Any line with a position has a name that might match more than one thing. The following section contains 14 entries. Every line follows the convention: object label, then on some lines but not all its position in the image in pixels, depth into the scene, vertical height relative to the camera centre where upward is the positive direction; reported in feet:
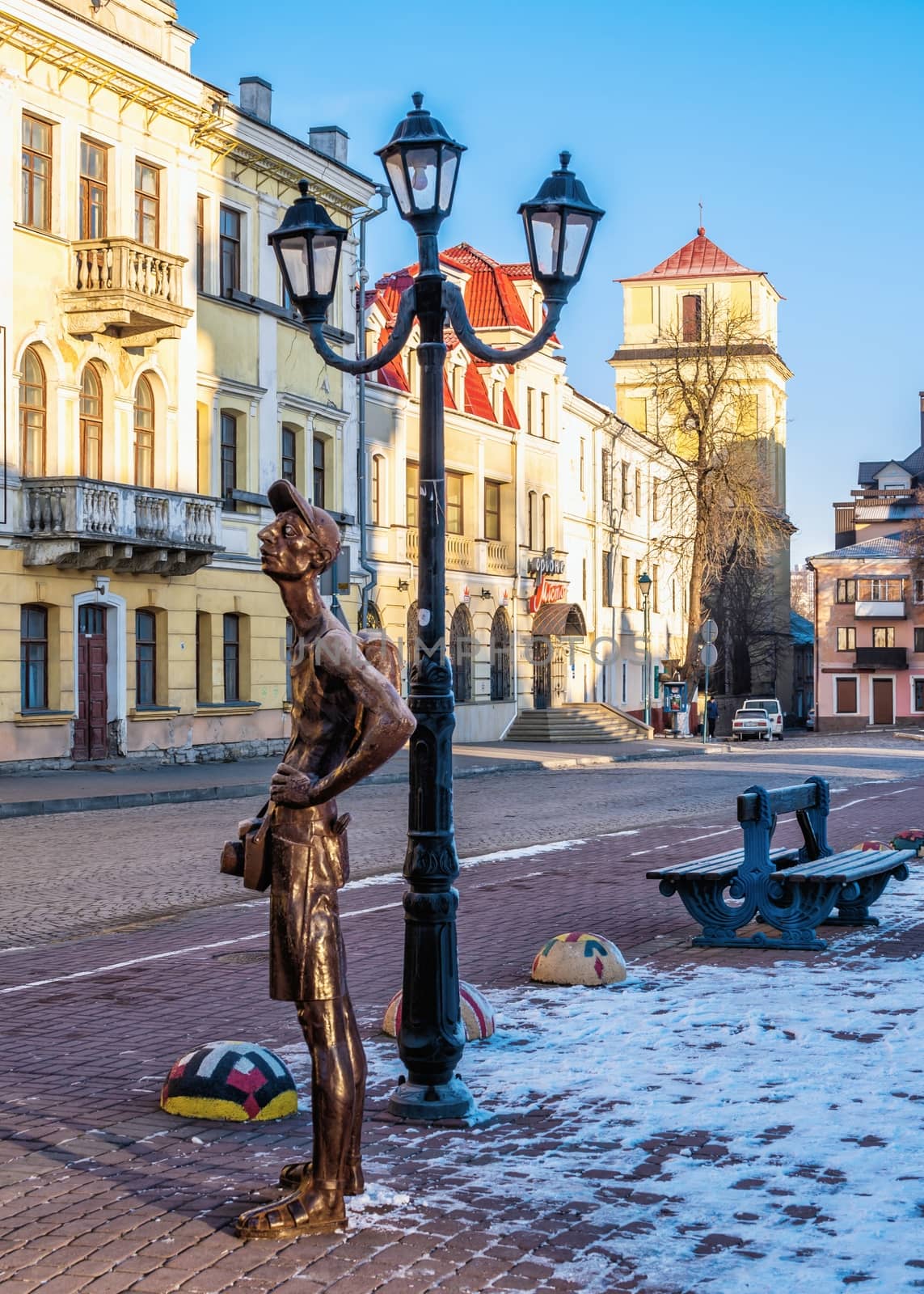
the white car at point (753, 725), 200.75 -3.92
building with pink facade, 263.29 +8.88
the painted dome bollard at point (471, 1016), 24.41 -4.73
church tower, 265.95 +59.49
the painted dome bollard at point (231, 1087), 20.31 -4.82
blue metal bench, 32.60 -3.87
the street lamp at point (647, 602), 163.63 +8.95
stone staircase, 152.35 -3.11
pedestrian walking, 212.64 -2.77
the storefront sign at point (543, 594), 162.91 +9.78
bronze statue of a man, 15.70 -1.43
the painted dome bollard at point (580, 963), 28.99 -4.71
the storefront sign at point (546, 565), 163.94 +12.71
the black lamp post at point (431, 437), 20.68 +3.46
